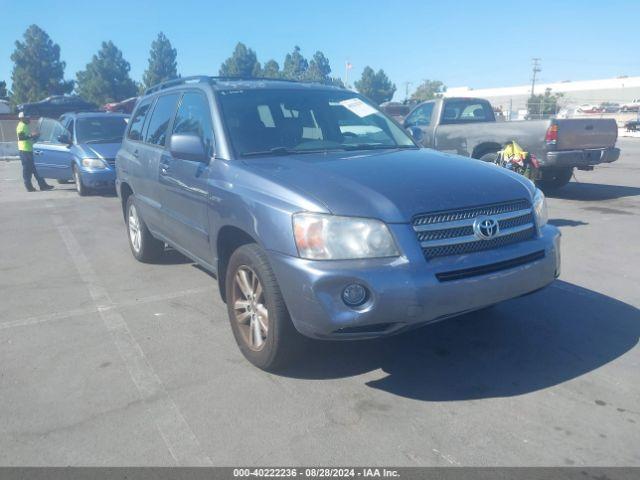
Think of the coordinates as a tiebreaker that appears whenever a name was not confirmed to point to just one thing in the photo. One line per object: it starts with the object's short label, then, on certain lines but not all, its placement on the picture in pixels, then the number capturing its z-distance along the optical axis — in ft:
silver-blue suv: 9.86
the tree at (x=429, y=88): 398.64
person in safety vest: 43.31
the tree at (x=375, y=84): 287.69
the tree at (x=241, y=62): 264.52
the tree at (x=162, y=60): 262.39
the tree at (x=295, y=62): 282.71
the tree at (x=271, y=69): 255.37
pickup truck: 31.71
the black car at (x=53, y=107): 78.18
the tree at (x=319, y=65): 278.26
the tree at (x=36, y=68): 209.26
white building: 287.07
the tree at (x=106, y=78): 223.10
